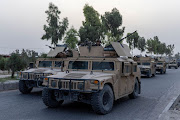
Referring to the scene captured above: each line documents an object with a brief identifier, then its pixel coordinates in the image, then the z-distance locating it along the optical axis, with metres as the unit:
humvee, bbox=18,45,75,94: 9.37
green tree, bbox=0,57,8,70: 18.75
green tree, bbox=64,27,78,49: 26.12
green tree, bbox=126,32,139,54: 35.78
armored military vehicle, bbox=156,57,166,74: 26.59
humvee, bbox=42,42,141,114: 5.99
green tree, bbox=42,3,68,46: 23.20
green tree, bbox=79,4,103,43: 25.06
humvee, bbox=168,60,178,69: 44.02
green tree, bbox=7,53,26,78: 13.20
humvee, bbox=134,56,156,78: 20.34
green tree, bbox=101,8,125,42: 28.22
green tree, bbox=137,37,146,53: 43.30
